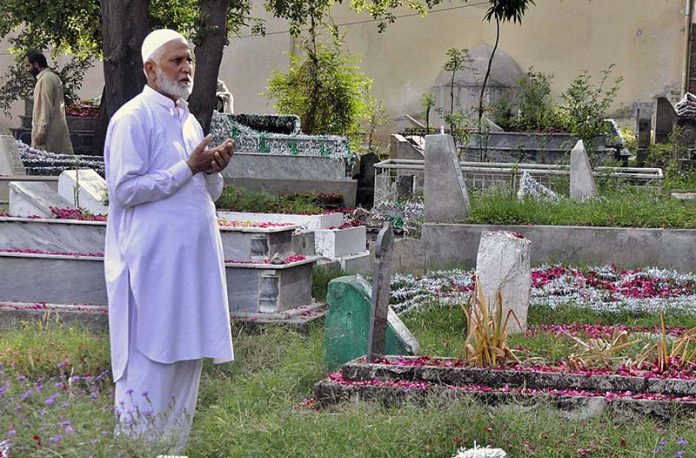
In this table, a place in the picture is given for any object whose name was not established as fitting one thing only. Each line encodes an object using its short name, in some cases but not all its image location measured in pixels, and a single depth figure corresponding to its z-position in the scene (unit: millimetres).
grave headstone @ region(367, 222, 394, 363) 7043
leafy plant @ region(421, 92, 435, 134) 19636
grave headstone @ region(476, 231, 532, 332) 9070
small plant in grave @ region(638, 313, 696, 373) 6809
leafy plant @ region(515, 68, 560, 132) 19969
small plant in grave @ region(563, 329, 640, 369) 6914
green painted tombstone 7703
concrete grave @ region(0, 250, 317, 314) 9859
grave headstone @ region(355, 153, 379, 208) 19484
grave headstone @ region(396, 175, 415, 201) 14469
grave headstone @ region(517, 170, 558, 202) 12758
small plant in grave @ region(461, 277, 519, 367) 6859
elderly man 6293
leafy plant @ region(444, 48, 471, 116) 19672
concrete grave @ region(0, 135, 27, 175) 14008
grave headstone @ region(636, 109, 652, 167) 23662
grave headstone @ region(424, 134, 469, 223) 11633
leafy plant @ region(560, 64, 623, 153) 17359
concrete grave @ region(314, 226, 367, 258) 12461
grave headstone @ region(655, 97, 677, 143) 23719
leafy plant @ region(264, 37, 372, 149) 22156
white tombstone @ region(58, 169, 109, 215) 11273
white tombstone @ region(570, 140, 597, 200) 13219
